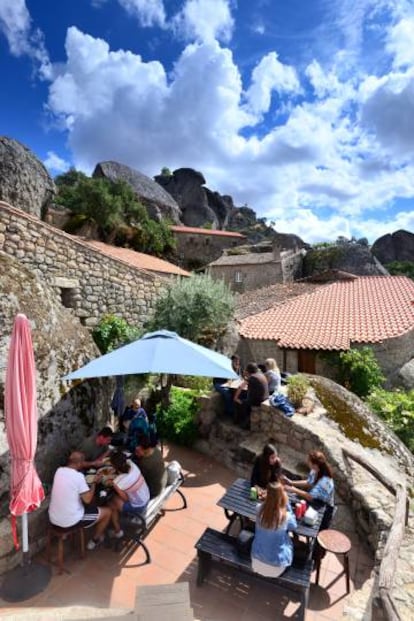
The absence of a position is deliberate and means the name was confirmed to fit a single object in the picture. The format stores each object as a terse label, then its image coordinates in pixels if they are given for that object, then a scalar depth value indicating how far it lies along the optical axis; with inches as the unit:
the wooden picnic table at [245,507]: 164.4
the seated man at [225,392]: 307.7
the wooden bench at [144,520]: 176.1
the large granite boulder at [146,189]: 1483.8
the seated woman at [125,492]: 178.7
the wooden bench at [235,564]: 142.6
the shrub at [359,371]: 543.5
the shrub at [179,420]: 307.4
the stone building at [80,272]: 360.2
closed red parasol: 151.8
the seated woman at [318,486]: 181.9
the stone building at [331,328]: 596.7
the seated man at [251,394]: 279.0
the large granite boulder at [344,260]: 1291.8
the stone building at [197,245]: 1582.2
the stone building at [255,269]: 1275.8
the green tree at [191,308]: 465.6
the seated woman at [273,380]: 308.7
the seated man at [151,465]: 195.6
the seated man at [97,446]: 227.4
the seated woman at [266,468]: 189.9
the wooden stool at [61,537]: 165.3
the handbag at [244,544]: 156.3
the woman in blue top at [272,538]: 144.9
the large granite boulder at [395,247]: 1652.3
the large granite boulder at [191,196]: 1967.3
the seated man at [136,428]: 240.2
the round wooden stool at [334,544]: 155.9
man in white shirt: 165.3
